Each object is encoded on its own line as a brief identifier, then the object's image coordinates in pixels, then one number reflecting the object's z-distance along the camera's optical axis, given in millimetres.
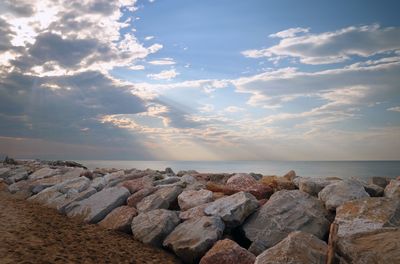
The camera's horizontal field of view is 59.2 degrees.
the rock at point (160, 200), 8156
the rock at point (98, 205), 8578
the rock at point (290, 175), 10711
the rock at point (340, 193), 6723
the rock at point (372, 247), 4148
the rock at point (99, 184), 11192
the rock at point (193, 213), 7312
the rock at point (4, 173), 18277
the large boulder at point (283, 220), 6336
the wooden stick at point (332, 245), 4663
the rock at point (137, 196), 8855
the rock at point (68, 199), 9625
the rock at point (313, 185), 7797
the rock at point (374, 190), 7602
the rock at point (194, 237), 6234
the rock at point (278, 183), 8805
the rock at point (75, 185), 11438
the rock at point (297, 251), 4805
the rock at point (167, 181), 10820
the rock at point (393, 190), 7031
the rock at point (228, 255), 5578
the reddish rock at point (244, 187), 8273
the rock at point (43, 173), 15608
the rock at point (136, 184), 10025
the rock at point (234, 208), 6812
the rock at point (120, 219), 7797
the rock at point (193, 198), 7980
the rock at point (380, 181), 9617
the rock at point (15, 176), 16453
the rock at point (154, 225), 7016
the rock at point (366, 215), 5117
